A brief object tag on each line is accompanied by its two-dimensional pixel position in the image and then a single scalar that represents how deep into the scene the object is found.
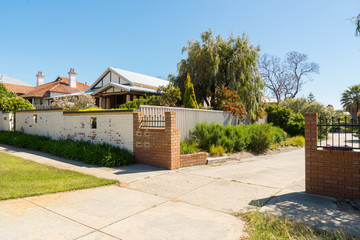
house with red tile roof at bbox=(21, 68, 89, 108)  31.58
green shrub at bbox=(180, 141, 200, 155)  8.78
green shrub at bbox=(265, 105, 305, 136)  18.73
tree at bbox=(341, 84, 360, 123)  38.28
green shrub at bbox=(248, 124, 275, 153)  11.69
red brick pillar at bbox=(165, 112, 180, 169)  7.60
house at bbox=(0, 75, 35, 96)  35.81
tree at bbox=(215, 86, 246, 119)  14.32
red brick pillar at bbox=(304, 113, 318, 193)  5.08
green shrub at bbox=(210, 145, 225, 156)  9.67
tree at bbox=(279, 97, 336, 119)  30.58
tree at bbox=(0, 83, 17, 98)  23.08
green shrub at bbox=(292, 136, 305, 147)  15.26
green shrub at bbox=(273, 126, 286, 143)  14.19
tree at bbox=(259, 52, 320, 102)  38.94
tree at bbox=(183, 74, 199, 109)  13.52
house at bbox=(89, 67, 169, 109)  18.72
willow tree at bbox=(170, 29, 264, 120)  15.55
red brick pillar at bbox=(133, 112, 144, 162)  8.42
